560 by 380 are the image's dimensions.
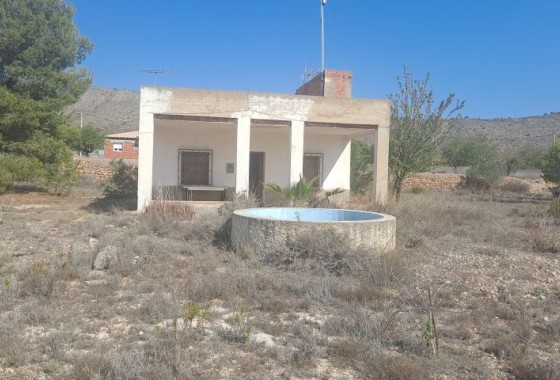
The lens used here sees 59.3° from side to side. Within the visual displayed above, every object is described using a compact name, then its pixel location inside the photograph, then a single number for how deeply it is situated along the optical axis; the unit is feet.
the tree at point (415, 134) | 58.29
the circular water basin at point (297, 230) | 26.81
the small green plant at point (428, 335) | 14.42
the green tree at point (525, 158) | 147.21
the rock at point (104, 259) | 24.80
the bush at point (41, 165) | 62.49
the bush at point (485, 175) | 99.81
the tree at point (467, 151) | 143.74
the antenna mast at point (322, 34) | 60.70
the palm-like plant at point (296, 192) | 40.27
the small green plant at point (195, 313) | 14.43
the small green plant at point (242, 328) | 15.49
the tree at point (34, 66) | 63.16
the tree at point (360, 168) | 66.25
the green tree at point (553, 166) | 87.76
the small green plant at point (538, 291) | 22.02
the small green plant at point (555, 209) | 46.85
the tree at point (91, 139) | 132.57
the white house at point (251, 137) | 46.26
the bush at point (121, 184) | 63.21
